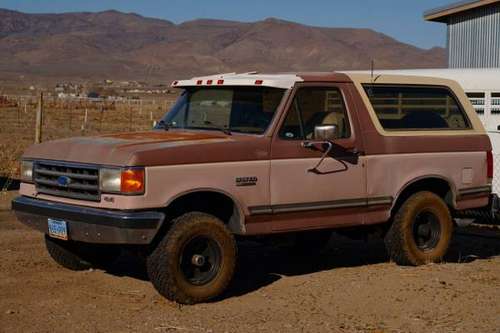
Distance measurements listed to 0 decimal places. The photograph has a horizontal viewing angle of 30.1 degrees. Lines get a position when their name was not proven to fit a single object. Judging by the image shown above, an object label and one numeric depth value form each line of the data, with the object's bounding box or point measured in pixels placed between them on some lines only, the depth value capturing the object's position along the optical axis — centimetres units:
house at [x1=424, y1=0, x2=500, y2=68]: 2730
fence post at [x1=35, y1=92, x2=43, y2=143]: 1630
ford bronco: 727
